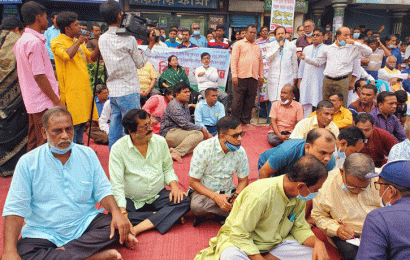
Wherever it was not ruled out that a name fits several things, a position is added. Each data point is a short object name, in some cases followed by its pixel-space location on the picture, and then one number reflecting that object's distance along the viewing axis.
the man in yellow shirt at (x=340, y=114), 4.66
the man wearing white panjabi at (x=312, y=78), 6.10
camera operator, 3.62
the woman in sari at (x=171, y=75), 6.71
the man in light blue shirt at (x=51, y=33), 6.51
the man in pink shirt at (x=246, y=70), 6.24
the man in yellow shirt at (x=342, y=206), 2.61
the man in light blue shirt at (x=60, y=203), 2.15
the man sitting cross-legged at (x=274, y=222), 2.10
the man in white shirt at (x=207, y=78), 6.61
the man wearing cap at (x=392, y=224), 1.42
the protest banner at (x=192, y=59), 7.34
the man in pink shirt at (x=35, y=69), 3.32
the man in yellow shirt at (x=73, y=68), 3.65
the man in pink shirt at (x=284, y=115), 5.47
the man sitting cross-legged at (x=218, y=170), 2.97
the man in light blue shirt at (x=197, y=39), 8.63
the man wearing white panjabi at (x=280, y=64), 6.49
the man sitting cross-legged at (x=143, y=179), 2.95
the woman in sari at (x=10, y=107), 3.74
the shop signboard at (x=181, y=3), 12.12
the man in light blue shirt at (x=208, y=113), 5.44
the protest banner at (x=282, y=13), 7.43
